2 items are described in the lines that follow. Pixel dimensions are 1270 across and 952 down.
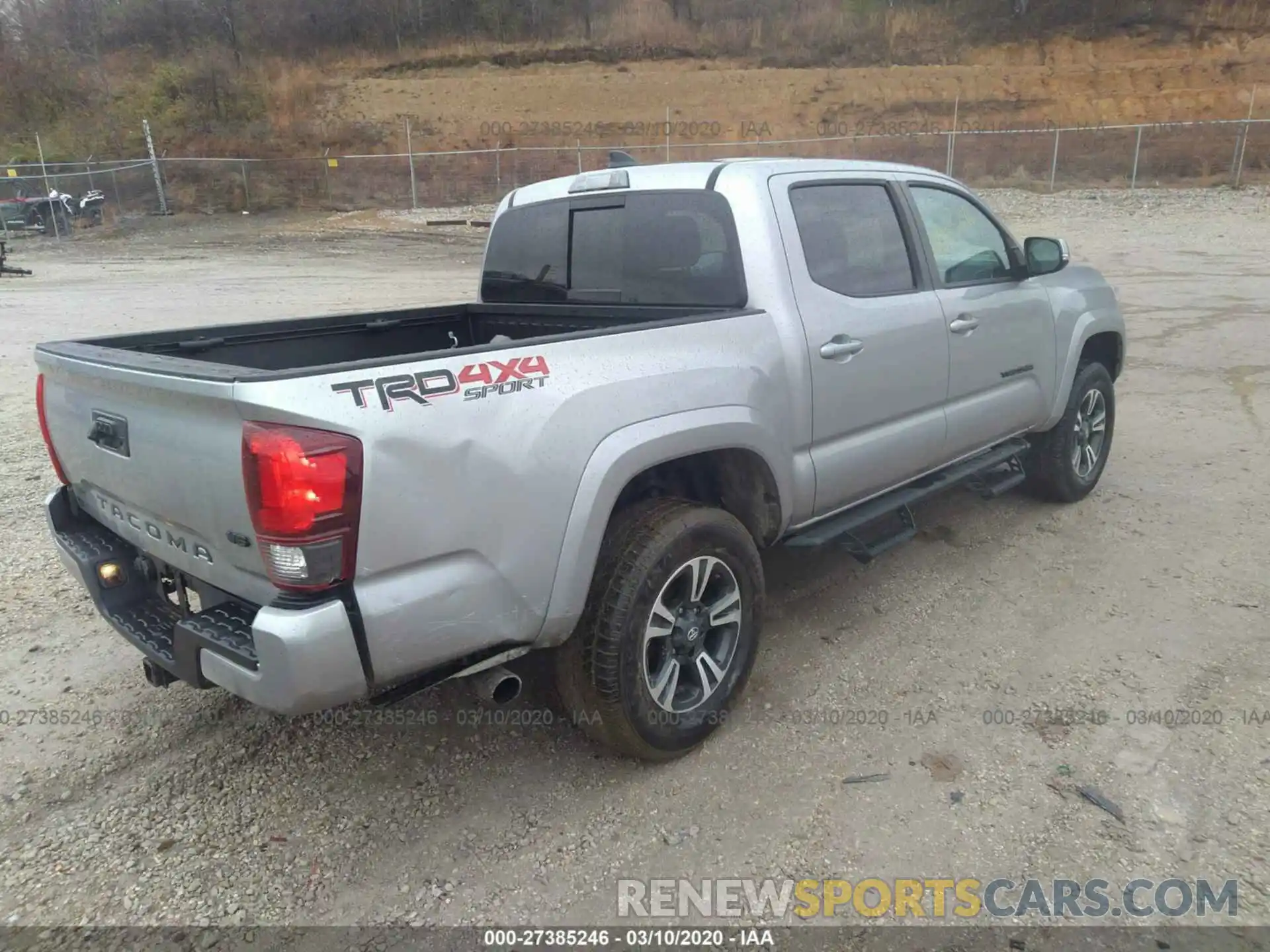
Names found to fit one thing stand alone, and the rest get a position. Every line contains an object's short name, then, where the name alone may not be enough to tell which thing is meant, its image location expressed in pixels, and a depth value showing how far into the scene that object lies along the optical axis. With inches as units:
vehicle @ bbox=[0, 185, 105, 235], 1044.5
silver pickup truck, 85.0
